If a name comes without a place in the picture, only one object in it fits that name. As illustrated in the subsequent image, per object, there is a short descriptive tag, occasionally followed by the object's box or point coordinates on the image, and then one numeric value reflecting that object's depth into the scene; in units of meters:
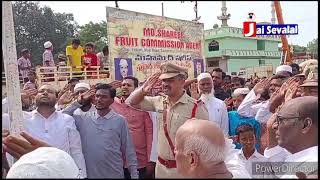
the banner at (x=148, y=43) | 6.91
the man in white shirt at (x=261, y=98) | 2.88
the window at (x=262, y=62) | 25.08
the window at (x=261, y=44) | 26.46
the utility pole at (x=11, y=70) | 1.53
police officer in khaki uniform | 2.34
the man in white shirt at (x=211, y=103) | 3.00
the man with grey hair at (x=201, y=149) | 1.11
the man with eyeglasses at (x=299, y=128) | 1.24
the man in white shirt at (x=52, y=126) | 2.51
